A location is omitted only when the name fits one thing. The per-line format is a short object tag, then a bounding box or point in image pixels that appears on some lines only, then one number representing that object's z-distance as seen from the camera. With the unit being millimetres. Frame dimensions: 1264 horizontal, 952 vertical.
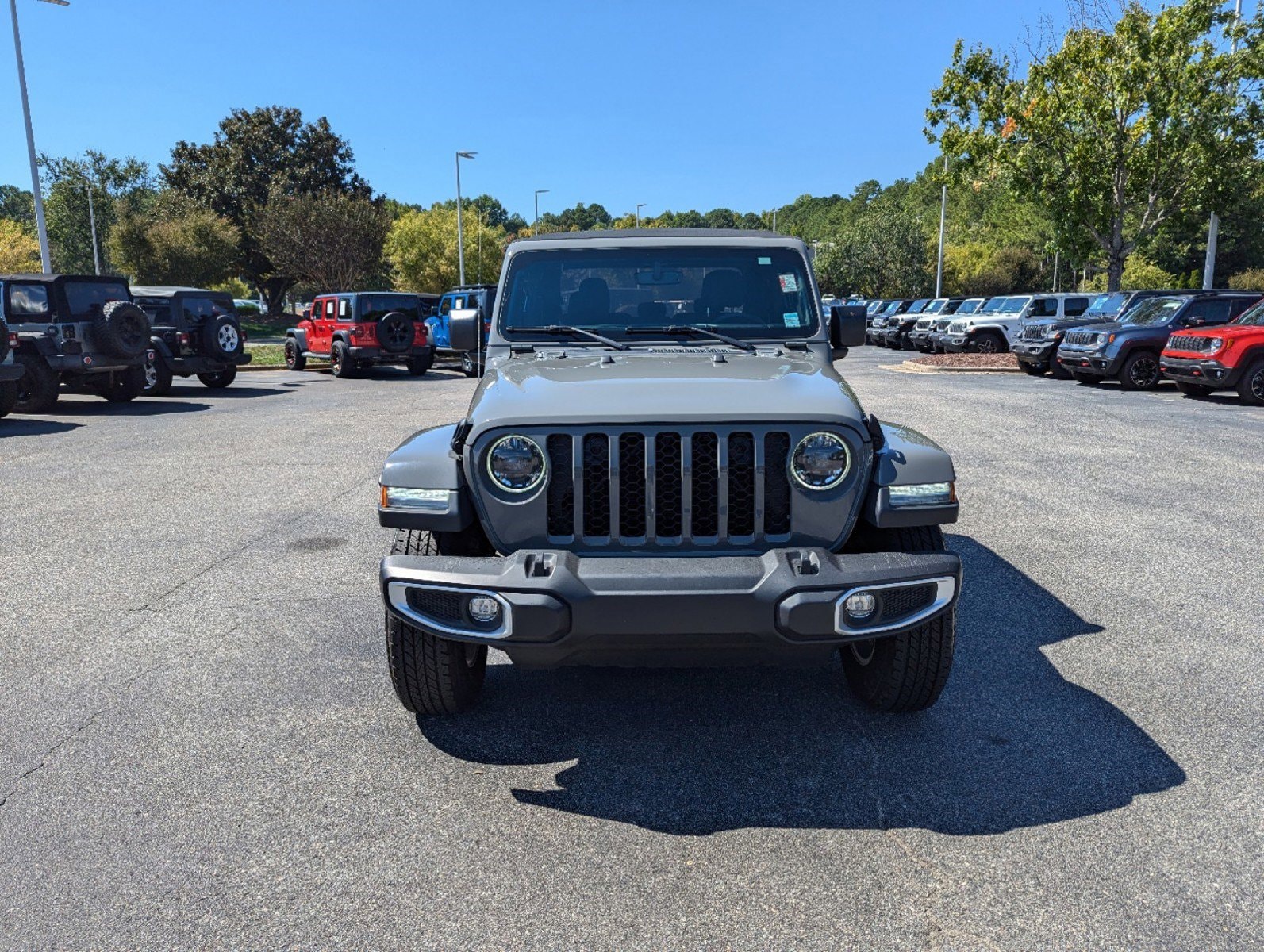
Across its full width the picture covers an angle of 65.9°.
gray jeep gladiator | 2988
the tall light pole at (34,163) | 22594
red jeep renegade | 14242
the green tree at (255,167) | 50469
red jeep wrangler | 21531
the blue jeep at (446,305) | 22562
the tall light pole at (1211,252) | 25875
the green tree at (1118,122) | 23266
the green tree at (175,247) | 43219
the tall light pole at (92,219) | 58594
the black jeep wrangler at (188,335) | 17078
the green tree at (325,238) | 41719
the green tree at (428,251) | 57094
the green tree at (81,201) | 65000
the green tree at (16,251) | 48688
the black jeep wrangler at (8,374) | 12502
